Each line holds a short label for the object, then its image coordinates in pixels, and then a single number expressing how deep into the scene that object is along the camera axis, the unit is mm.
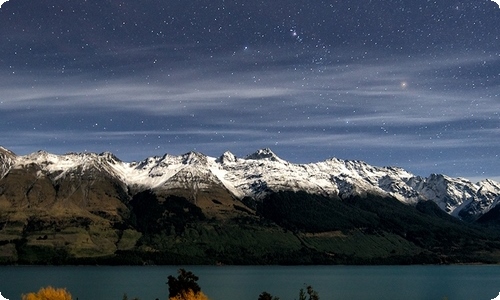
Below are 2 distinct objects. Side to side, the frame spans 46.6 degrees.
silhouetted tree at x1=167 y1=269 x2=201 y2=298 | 97812
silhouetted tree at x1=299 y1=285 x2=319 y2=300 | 87031
